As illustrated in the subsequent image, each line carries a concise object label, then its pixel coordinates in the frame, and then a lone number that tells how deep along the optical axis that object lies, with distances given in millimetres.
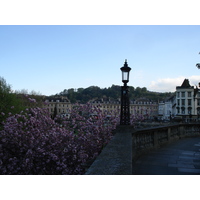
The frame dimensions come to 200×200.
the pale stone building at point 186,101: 75312
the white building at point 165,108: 104288
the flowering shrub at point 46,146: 10195
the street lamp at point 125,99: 9609
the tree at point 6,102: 28141
